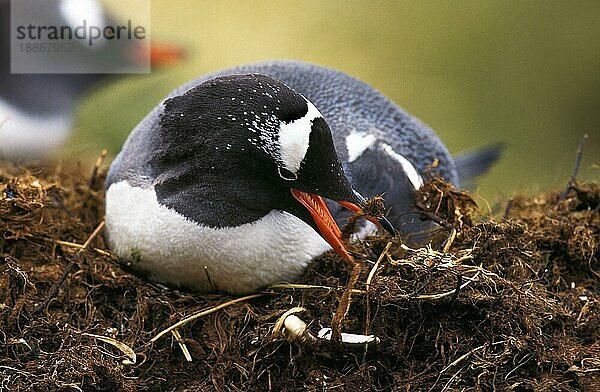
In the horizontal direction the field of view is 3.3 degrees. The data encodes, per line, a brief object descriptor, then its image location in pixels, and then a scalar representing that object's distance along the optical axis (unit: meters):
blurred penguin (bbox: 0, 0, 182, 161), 7.17
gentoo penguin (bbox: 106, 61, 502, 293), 6.65
